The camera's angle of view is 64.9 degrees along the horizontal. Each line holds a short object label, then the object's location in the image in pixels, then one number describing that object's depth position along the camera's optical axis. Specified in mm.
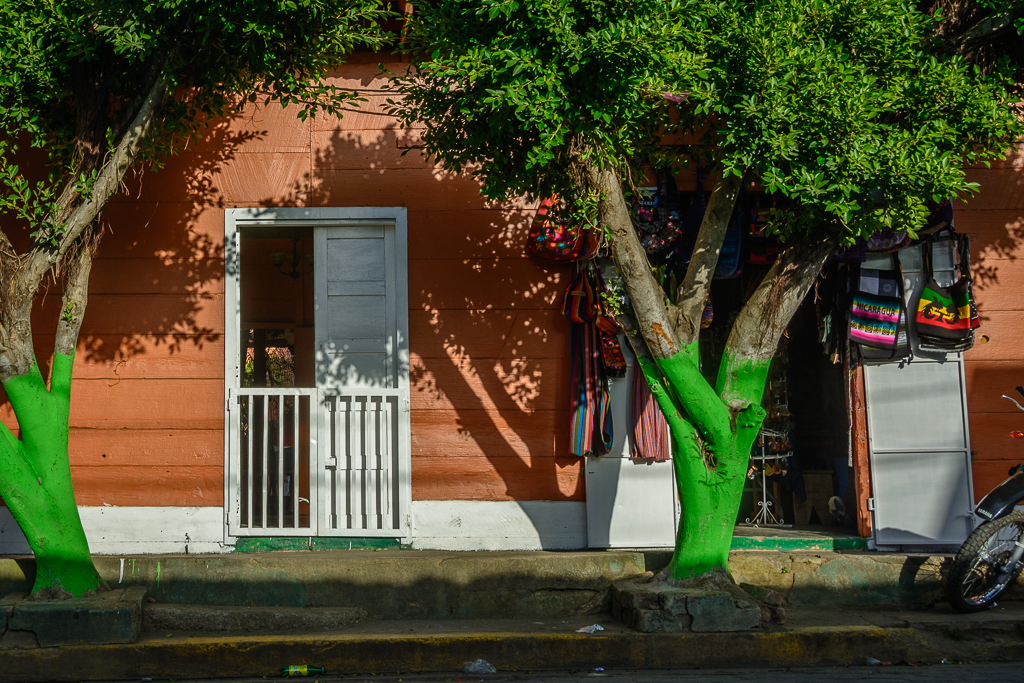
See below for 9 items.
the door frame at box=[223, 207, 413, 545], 6336
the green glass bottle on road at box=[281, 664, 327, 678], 4605
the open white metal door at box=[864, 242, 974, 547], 6270
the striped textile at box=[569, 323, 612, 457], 6230
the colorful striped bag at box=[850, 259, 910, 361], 6305
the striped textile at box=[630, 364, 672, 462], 6266
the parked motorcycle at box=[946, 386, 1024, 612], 5102
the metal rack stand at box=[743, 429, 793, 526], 7219
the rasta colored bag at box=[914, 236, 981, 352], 6246
